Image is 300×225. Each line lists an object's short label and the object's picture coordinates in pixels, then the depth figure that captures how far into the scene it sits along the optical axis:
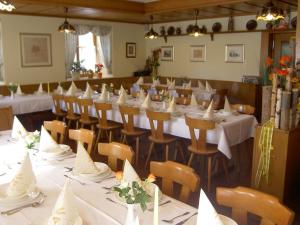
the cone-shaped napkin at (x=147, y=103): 5.00
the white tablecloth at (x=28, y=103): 5.80
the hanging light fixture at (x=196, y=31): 5.98
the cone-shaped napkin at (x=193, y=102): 5.19
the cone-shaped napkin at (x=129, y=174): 1.91
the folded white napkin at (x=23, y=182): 1.84
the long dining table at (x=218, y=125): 3.88
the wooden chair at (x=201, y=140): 3.72
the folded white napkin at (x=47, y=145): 2.63
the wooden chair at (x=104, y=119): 4.95
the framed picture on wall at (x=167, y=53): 9.45
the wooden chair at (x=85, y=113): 5.29
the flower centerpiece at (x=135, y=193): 1.47
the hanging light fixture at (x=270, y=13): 4.02
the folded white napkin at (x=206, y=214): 1.43
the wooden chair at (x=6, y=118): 4.52
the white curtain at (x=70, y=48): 8.34
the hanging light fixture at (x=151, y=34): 6.60
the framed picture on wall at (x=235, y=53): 7.84
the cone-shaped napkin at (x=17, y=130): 3.07
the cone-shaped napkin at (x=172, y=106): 4.58
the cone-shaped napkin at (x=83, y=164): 2.19
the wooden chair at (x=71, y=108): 5.57
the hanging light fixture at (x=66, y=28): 5.60
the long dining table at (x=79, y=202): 1.64
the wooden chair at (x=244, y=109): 4.73
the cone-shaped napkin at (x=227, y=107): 4.53
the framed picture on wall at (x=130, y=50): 9.61
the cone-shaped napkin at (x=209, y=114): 4.16
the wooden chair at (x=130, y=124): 4.59
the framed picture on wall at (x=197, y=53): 8.64
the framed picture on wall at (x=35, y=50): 7.53
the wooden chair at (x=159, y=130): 4.18
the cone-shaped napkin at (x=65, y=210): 1.49
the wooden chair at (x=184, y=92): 6.85
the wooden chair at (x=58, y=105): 5.81
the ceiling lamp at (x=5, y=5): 3.03
